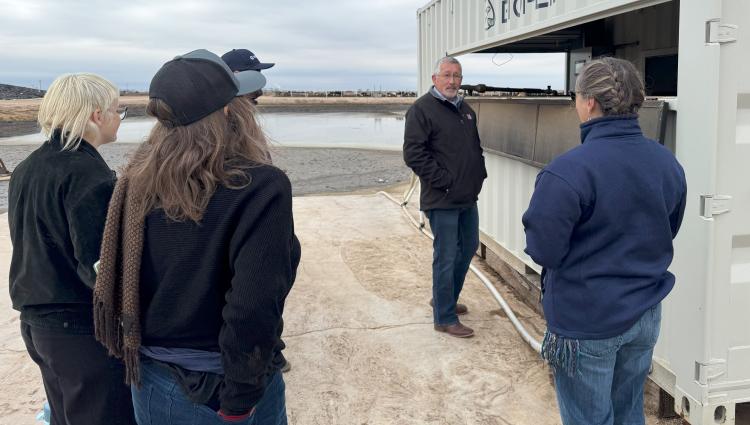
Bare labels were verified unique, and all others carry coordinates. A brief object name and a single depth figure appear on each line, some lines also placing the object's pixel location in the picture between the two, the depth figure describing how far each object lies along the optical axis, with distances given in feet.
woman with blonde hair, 6.58
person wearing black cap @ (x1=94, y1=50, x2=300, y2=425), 4.87
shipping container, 8.17
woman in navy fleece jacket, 6.12
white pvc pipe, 12.50
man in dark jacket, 12.67
